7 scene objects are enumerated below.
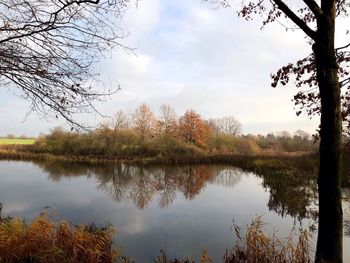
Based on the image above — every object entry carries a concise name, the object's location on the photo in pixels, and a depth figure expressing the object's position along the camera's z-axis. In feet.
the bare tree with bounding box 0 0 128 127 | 15.21
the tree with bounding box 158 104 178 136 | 181.38
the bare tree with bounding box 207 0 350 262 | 14.05
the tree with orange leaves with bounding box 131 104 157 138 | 176.99
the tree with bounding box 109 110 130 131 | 135.01
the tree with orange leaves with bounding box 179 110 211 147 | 176.36
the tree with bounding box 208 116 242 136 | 300.81
